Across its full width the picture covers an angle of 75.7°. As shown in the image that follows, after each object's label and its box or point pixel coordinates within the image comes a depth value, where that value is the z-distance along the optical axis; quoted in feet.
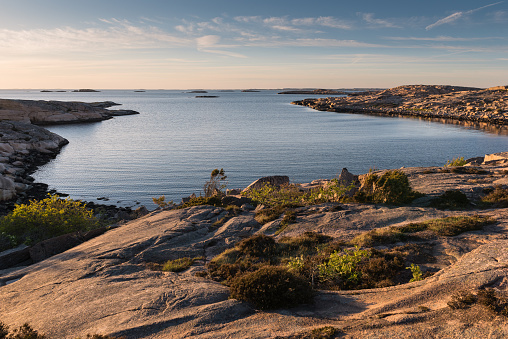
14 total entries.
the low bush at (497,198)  54.51
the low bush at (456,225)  42.16
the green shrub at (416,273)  31.58
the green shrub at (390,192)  60.70
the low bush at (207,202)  70.18
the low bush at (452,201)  55.72
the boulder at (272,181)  90.68
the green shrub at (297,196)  67.72
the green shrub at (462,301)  23.94
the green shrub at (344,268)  33.86
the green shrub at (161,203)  89.08
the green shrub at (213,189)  82.02
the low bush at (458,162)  99.19
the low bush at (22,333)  23.06
